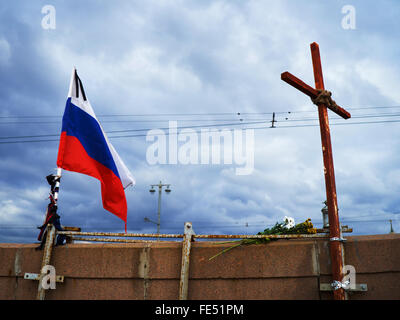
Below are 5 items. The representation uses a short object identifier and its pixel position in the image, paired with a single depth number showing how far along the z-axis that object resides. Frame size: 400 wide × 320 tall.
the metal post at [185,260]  4.55
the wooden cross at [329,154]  4.26
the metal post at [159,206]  31.77
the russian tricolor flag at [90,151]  5.66
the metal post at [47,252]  4.87
